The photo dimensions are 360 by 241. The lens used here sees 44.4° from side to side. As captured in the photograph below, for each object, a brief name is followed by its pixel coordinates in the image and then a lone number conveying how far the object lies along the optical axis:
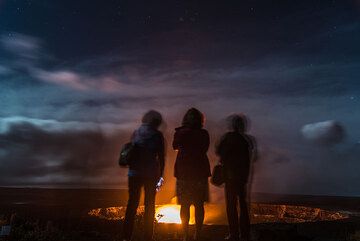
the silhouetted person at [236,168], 8.10
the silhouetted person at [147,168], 7.65
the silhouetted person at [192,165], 7.62
